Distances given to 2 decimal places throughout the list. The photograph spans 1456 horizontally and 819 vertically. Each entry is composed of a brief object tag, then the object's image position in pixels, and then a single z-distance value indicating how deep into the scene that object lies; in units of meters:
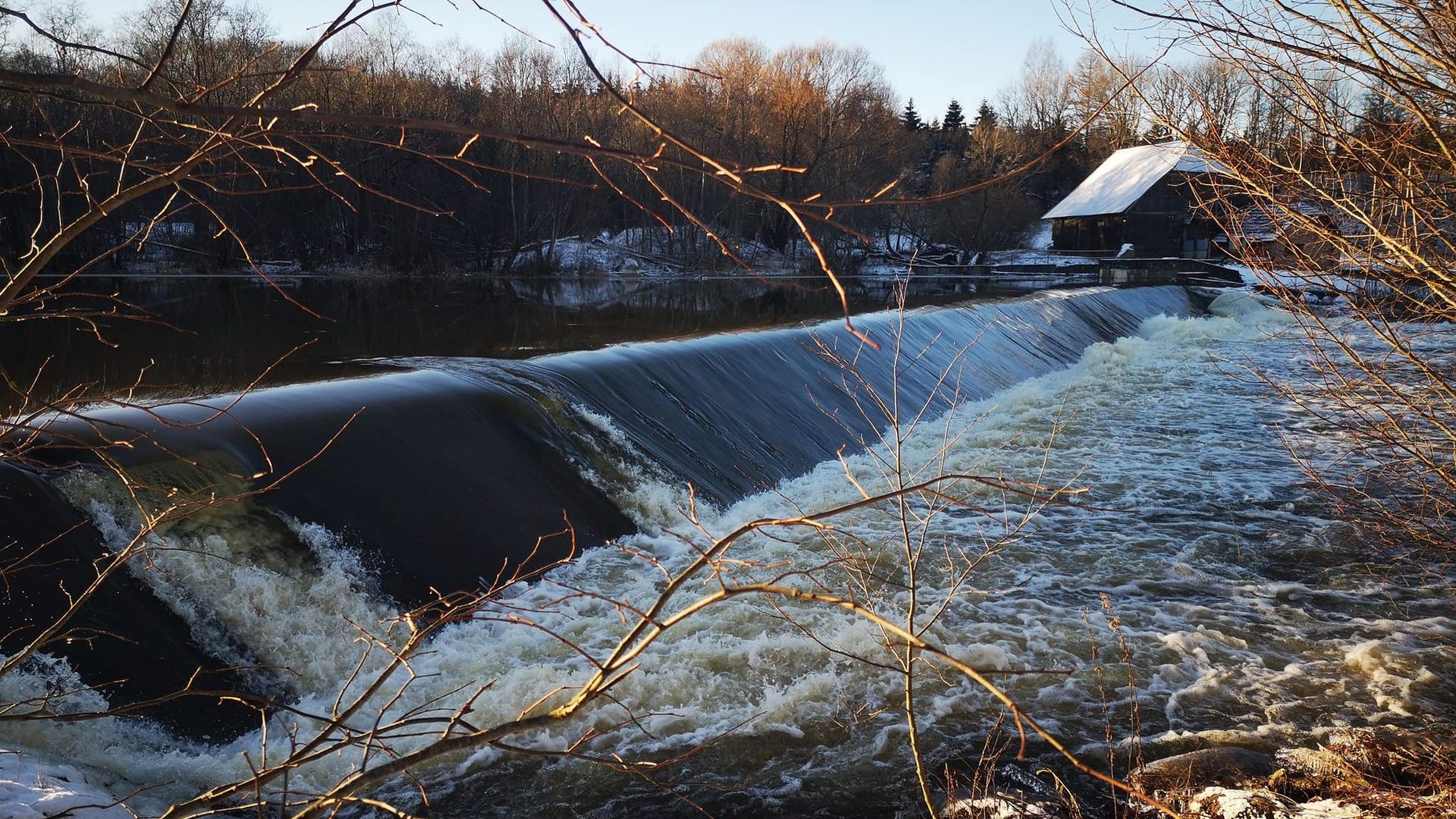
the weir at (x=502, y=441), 7.17
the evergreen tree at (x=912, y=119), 71.44
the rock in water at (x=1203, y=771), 5.06
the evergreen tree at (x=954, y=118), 77.56
